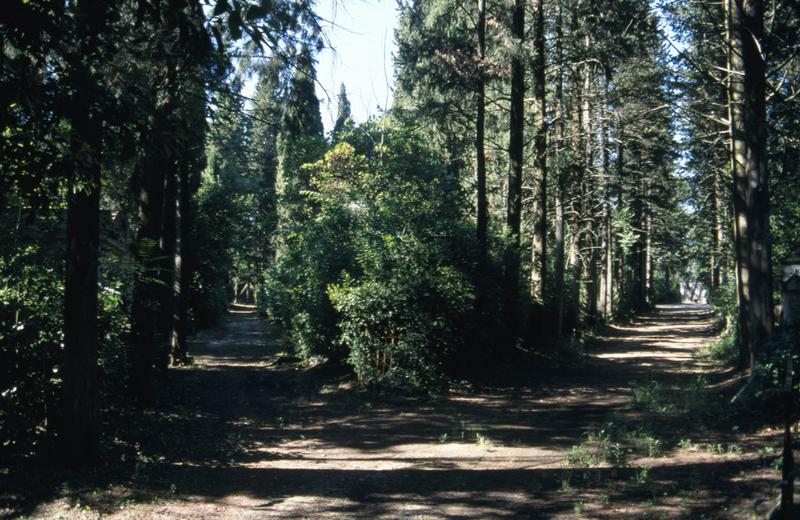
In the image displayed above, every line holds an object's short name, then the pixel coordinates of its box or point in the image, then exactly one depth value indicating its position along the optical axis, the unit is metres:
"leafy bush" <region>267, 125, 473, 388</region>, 15.44
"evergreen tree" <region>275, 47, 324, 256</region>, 10.38
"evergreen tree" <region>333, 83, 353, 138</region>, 39.12
